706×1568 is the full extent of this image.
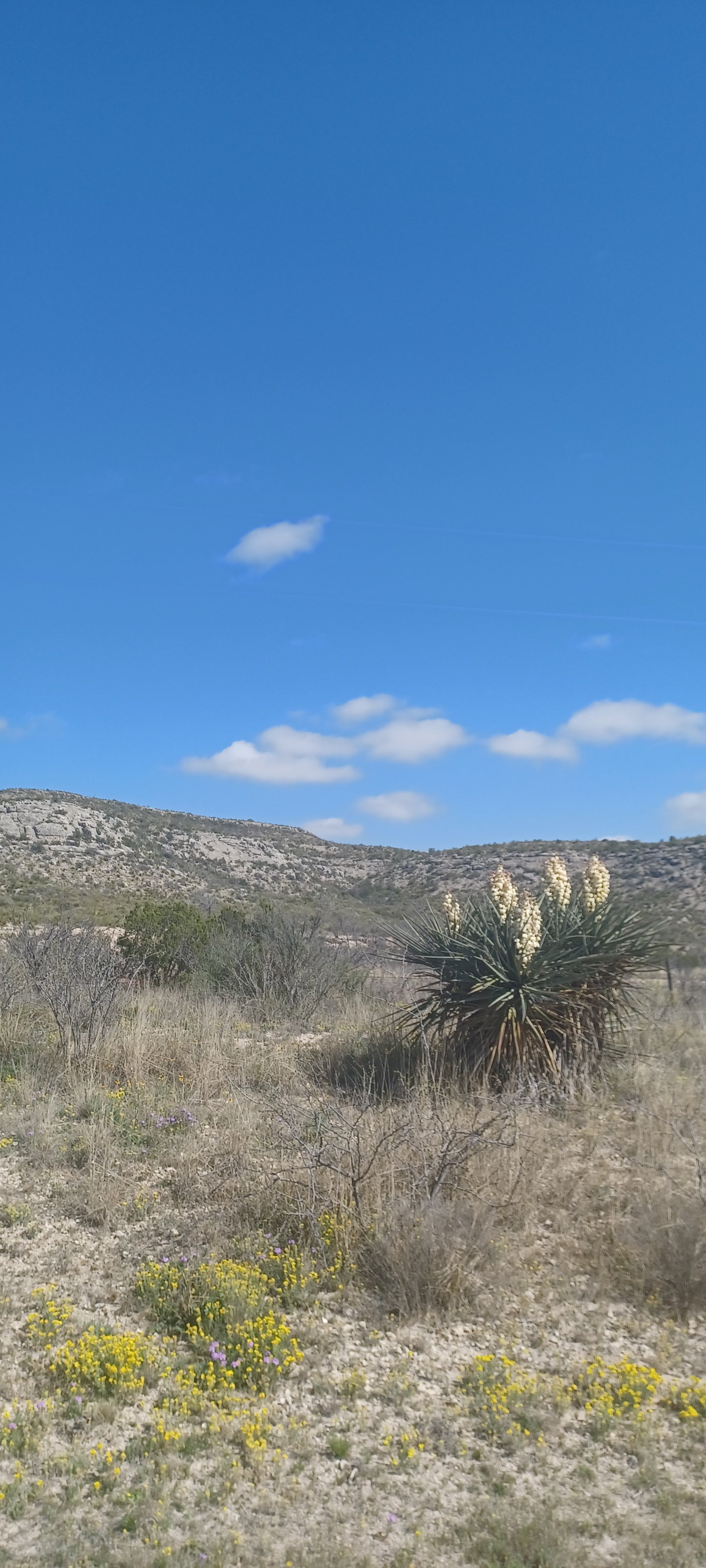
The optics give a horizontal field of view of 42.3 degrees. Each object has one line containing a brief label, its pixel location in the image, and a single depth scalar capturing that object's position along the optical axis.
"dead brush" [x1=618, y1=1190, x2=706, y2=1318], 4.86
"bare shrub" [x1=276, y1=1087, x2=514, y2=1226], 5.48
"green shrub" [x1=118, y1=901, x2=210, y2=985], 13.96
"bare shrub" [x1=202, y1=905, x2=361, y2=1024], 12.26
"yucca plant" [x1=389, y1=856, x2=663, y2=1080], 7.59
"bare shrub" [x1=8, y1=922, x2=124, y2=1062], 9.67
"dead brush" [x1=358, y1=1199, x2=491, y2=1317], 4.89
